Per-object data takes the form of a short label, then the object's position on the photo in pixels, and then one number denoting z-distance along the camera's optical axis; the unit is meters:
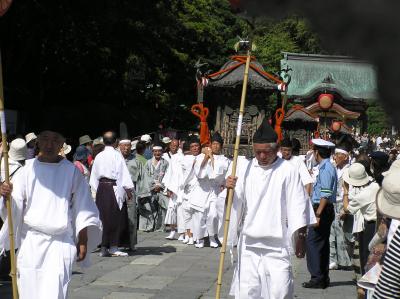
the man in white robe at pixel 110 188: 12.34
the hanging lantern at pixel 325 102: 29.25
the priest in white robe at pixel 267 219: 6.39
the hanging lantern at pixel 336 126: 21.69
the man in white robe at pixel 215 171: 14.39
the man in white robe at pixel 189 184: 14.79
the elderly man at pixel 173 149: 17.96
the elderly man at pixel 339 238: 11.49
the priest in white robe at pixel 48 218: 5.88
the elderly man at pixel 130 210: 12.93
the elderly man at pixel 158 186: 16.38
